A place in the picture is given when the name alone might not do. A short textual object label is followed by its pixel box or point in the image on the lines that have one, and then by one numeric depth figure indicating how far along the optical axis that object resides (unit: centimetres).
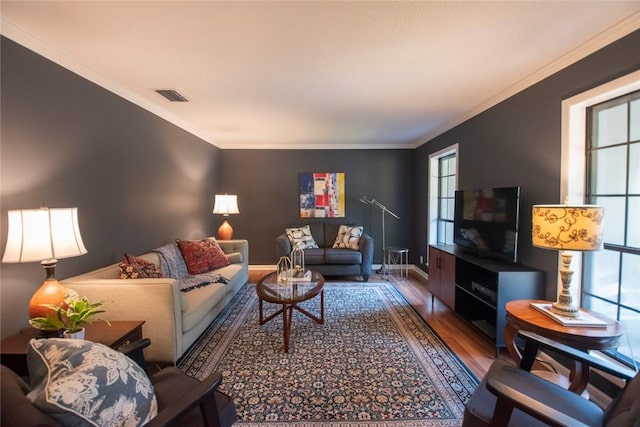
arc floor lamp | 501
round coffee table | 243
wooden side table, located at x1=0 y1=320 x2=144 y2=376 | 148
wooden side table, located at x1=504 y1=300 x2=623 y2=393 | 148
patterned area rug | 170
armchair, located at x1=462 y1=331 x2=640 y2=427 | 99
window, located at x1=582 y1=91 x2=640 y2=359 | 173
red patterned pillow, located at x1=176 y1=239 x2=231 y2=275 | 329
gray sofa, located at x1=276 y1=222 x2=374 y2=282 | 437
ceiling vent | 269
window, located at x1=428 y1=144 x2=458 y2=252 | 426
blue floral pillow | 86
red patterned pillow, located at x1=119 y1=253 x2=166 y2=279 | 227
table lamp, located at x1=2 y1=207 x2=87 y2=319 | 146
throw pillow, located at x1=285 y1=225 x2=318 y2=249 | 465
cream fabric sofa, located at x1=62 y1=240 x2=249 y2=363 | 197
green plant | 147
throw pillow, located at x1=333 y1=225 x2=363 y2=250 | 468
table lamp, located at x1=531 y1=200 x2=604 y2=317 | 157
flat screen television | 239
